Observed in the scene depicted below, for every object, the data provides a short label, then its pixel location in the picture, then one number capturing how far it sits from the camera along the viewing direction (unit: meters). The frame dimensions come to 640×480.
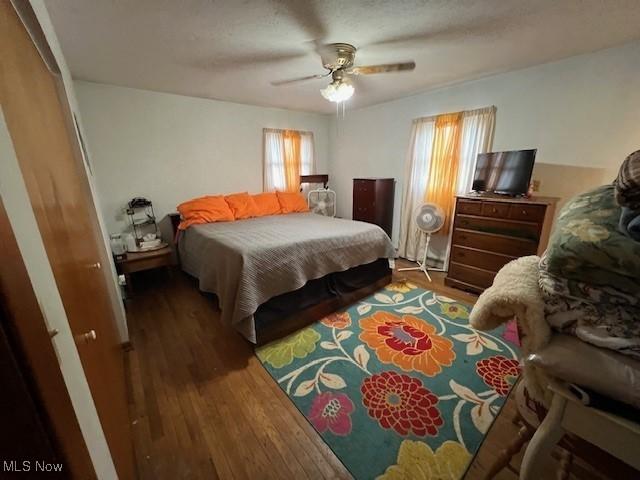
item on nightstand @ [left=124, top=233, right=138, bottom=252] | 2.82
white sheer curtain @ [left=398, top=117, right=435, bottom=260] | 3.40
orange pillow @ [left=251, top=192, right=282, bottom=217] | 3.67
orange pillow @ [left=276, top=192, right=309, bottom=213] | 3.87
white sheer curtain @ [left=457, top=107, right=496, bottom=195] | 2.86
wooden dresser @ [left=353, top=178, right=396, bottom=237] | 3.78
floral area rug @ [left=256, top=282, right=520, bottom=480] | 1.24
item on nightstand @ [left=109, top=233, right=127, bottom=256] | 2.76
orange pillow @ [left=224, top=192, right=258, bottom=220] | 3.45
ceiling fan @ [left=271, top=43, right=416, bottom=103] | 1.95
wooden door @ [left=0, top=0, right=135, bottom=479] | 0.60
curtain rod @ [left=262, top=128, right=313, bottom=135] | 3.97
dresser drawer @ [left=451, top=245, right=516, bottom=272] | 2.54
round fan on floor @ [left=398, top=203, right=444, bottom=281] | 3.06
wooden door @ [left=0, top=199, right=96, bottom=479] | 0.34
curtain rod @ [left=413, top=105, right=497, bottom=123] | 2.81
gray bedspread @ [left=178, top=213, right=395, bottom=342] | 1.87
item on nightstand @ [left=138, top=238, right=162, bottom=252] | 2.91
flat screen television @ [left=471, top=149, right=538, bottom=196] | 2.43
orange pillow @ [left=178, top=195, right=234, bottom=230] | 3.09
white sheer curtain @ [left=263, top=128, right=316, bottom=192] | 4.03
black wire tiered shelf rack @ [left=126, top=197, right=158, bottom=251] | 3.08
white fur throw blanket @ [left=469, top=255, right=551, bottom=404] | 0.65
